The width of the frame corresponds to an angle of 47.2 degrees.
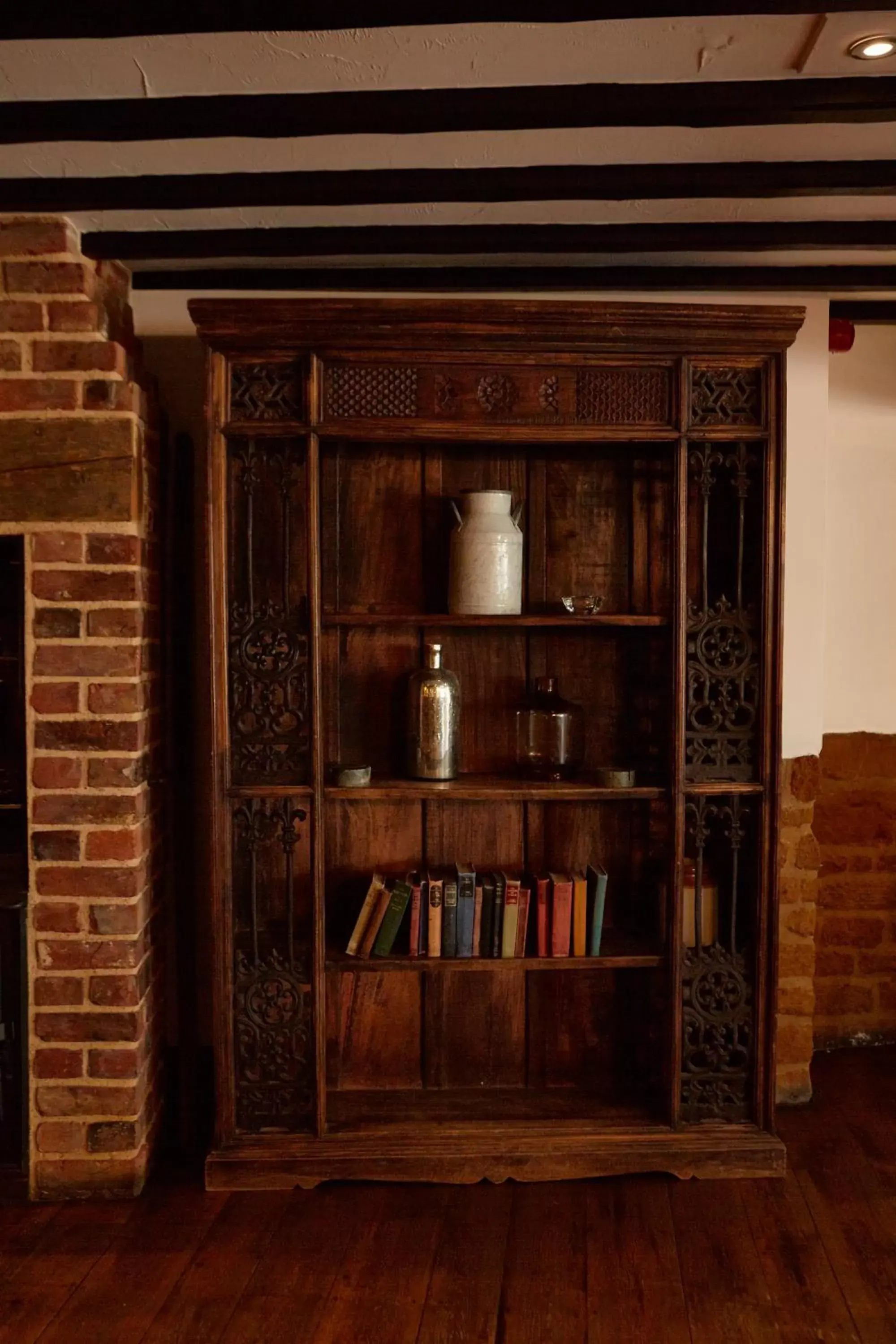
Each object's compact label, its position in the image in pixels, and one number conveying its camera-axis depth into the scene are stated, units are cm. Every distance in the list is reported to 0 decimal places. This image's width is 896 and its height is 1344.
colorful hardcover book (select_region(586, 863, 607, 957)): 274
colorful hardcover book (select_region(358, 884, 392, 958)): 272
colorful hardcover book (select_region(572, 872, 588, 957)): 275
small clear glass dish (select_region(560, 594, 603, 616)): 274
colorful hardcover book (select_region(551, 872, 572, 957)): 274
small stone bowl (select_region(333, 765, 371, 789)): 265
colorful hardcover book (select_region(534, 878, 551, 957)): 275
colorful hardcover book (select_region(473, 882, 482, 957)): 274
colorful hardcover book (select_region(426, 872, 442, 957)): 272
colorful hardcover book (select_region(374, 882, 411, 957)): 271
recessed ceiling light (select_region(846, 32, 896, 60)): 176
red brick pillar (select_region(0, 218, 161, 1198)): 254
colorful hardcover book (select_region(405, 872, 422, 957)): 272
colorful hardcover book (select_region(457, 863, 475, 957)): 273
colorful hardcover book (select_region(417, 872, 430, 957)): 272
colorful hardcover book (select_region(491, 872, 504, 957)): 274
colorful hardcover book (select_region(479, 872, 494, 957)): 274
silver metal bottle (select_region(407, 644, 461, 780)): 275
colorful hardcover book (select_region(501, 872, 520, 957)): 274
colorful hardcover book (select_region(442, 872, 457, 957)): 273
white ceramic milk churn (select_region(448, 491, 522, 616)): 268
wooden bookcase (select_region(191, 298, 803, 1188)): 259
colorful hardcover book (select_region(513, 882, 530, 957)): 275
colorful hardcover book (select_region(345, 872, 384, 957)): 273
